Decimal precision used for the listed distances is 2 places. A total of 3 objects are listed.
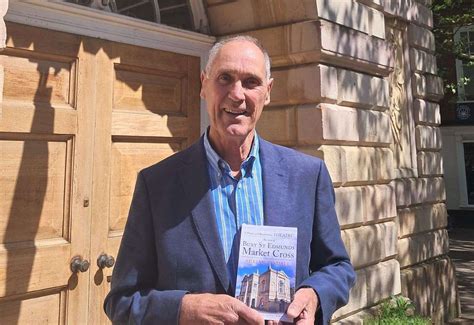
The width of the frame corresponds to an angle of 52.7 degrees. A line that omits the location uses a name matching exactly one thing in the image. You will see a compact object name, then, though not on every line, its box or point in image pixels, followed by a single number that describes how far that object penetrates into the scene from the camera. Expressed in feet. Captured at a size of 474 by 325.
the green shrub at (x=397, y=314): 14.96
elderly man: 5.96
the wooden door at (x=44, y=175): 10.45
